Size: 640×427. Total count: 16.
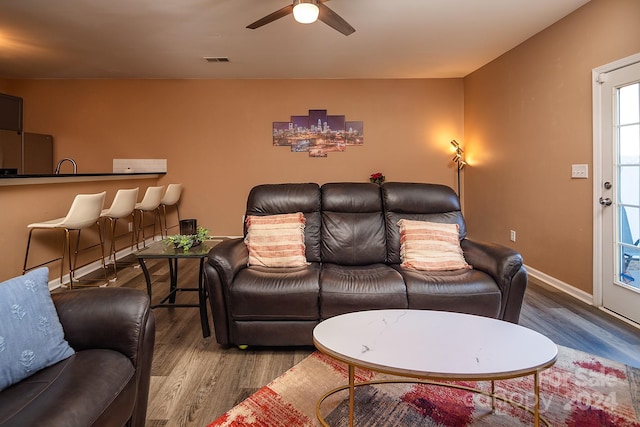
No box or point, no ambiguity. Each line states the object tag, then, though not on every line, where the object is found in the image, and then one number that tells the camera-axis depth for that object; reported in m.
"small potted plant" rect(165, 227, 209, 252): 2.70
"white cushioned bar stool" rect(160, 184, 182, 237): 5.38
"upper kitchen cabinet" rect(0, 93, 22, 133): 5.20
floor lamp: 5.93
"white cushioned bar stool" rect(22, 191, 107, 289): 3.26
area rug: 1.64
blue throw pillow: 1.15
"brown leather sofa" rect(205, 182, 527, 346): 2.26
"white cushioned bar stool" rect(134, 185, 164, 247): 4.80
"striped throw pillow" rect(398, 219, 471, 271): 2.60
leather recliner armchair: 1.03
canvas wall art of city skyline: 5.95
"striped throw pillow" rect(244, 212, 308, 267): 2.65
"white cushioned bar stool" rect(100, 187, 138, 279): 4.04
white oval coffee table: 1.28
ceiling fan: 2.54
